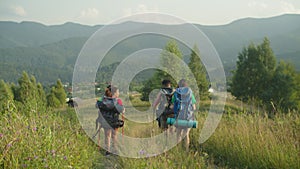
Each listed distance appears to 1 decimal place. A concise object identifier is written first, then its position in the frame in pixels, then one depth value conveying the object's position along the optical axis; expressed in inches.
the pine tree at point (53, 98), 2285.9
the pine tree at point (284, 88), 1438.2
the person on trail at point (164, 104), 259.4
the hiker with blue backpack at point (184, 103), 237.9
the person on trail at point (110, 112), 249.8
